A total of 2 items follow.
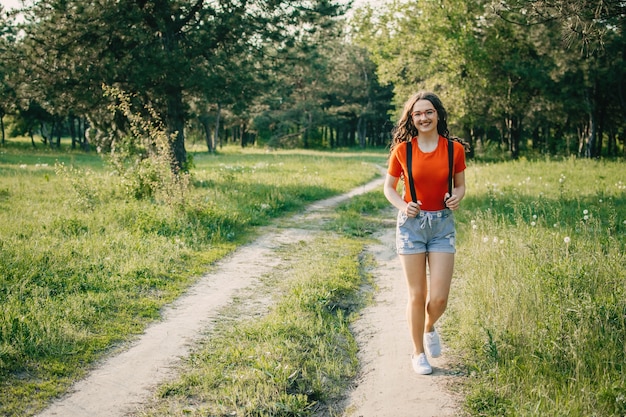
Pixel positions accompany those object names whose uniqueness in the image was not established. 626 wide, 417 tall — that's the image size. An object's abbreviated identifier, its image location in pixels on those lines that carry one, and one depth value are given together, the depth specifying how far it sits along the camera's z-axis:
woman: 4.15
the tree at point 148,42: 12.96
